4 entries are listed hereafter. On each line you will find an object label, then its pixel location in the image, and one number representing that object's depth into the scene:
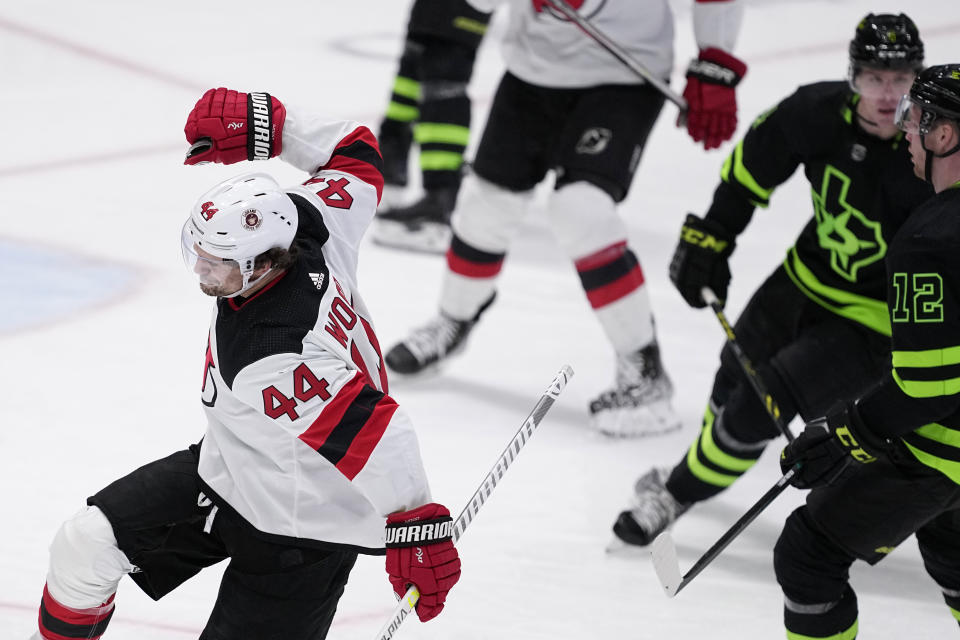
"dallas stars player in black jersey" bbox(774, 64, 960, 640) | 22.83
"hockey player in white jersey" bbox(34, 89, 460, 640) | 22.65
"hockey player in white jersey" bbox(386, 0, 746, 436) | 25.25
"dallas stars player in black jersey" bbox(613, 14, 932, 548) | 23.91
